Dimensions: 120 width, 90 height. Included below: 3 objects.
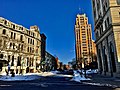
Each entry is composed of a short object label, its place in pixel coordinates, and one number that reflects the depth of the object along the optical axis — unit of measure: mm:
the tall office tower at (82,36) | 90604
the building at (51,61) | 69710
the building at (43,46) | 50322
